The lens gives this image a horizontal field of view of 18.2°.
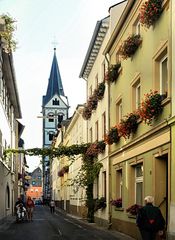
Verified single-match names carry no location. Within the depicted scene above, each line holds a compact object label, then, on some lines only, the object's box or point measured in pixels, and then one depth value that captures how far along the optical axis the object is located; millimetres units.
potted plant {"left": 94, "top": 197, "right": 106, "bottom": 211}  26866
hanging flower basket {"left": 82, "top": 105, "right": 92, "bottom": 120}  32994
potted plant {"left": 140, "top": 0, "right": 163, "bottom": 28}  16148
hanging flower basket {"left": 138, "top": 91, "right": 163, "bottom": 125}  15680
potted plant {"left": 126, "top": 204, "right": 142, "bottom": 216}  18750
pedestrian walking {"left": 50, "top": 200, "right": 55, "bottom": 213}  58750
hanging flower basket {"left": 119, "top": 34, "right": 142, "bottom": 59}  19256
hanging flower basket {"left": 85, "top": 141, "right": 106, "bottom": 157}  28062
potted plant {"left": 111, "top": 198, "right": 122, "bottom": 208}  22544
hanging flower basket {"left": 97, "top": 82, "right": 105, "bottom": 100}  27934
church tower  141500
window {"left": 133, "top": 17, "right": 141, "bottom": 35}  20000
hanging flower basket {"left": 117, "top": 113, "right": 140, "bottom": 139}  19078
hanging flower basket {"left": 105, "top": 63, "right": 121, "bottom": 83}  23542
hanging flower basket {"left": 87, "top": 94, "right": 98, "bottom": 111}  30016
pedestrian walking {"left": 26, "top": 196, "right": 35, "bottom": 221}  38094
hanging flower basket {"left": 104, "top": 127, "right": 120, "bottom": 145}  23031
